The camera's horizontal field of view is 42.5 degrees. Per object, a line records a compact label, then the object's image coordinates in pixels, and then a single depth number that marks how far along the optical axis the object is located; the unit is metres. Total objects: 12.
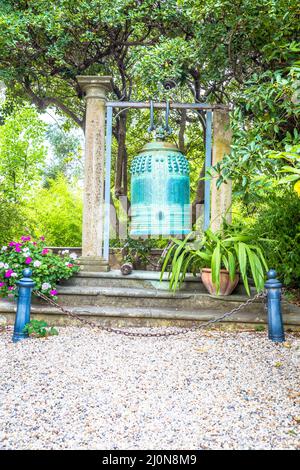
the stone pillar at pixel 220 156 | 4.96
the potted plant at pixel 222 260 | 4.03
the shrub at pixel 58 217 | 10.08
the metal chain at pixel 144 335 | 3.26
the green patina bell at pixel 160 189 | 3.42
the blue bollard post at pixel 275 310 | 3.62
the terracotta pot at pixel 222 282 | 4.24
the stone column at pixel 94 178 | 4.78
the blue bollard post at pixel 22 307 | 3.56
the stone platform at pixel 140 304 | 4.09
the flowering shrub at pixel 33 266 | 4.16
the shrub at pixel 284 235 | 4.73
